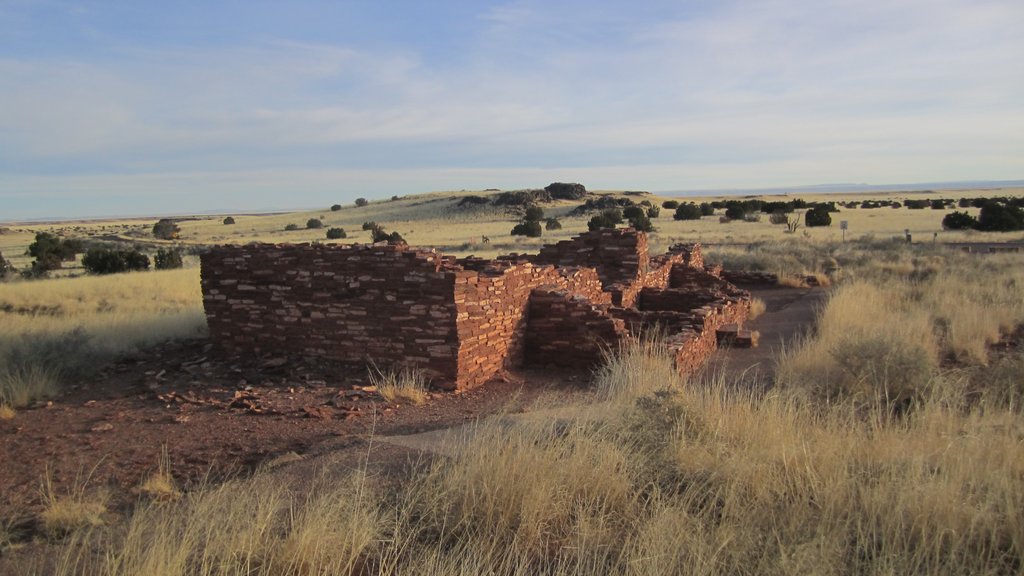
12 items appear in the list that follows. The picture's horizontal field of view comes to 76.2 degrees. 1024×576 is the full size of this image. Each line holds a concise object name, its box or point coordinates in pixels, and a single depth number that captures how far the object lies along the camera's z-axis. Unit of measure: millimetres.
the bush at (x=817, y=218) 43781
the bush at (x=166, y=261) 26656
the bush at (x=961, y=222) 36250
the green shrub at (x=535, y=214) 54175
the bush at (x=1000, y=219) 34000
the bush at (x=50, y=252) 26844
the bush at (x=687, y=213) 54000
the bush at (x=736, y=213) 52594
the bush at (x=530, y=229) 40719
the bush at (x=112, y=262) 25469
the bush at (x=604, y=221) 42184
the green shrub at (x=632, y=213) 51188
